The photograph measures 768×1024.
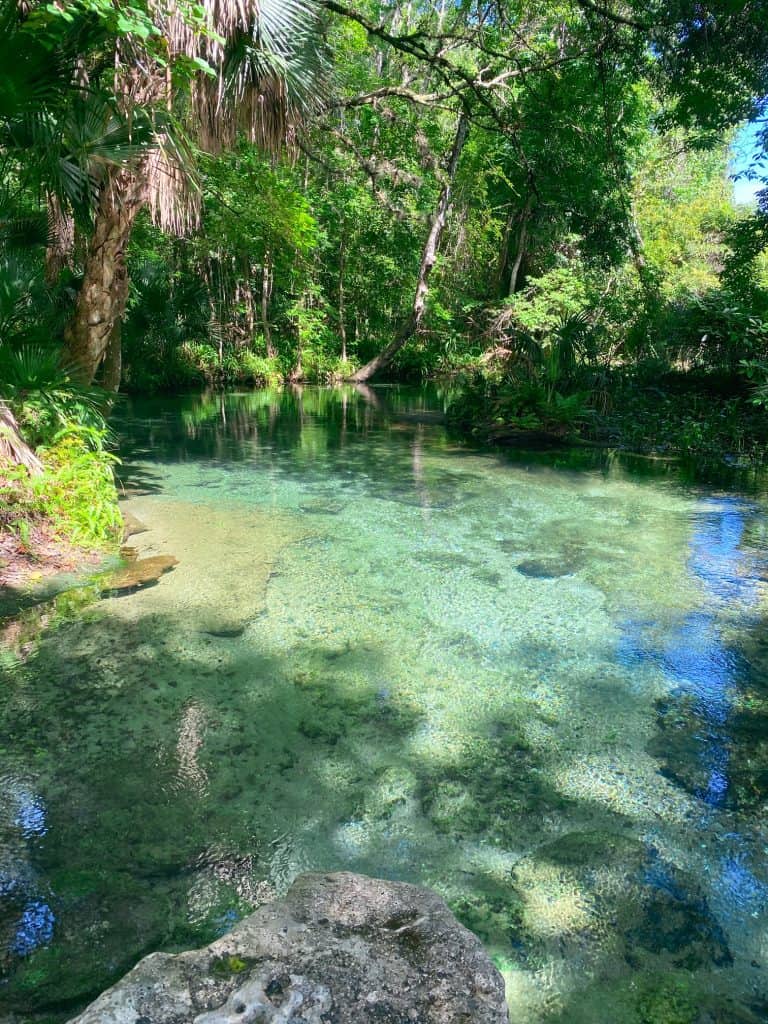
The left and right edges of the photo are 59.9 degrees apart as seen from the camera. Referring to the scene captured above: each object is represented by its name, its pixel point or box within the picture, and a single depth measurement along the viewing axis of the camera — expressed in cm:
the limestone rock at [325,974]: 108
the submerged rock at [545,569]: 440
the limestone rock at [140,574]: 401
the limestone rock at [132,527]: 507
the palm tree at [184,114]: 480
